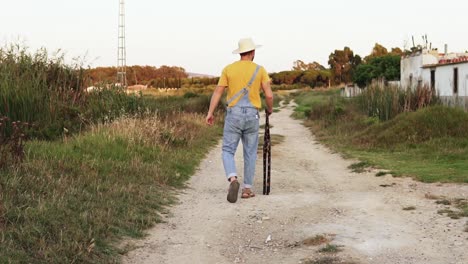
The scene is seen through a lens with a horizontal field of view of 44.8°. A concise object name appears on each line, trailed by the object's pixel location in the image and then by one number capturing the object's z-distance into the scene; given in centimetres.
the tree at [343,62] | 8519
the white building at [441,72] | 2234
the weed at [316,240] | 513
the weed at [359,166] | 992
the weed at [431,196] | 708
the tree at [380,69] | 5062
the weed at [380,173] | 917
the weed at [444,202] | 671
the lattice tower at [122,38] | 2742
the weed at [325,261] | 458
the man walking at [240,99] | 696
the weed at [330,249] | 484
